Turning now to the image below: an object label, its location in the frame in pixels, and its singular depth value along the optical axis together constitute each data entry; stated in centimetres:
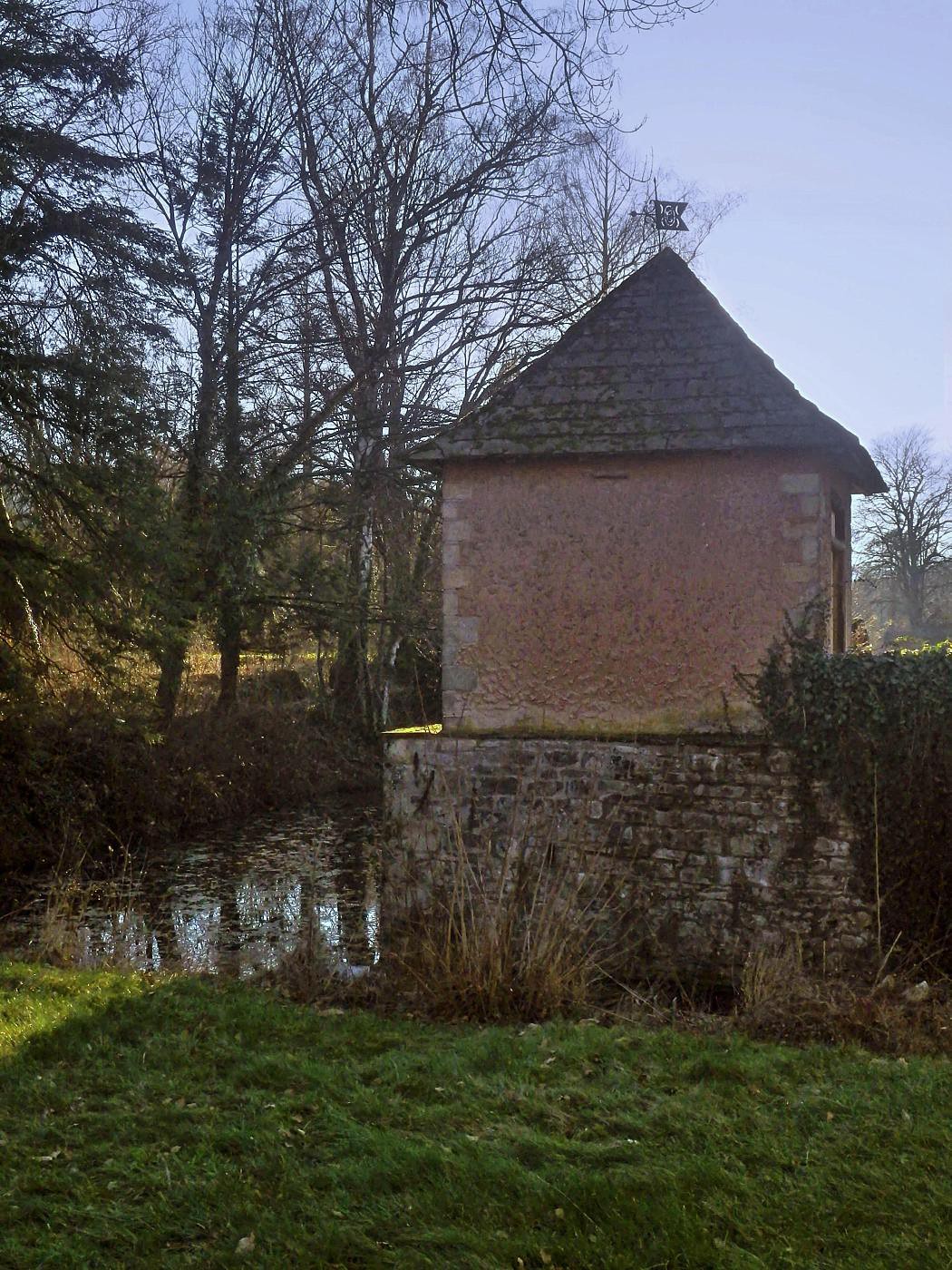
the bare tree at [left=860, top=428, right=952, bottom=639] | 3606
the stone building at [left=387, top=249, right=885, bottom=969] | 919
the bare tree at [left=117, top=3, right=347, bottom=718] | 1612
